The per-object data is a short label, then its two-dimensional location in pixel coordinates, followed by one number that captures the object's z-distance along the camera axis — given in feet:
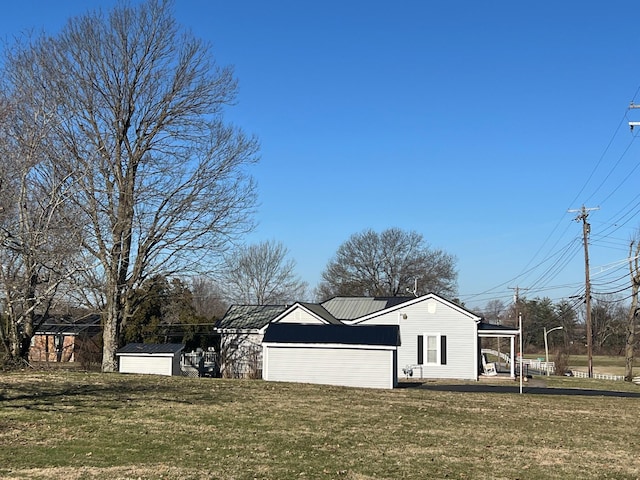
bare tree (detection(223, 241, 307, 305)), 223.30
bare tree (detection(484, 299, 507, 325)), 325.23
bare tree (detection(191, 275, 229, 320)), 232.76
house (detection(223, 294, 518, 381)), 107.65
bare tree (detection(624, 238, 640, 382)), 123.85
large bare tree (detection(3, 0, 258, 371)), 83.51
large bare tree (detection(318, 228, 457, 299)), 225.15
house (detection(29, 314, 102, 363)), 150.94
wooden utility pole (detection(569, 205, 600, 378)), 128.57
